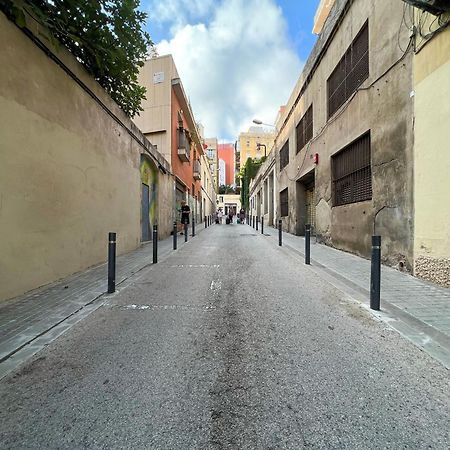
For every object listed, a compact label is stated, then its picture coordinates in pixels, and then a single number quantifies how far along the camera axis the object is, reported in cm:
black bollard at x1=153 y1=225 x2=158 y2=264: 852
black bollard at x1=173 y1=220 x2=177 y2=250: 1138
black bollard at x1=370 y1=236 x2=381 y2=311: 443
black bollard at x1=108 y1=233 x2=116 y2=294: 534
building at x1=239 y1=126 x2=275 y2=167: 8581
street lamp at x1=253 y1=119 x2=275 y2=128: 2568
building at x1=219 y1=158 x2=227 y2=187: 8706
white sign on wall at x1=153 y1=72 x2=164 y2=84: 1794
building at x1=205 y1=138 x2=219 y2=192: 6640
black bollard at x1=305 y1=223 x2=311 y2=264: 817
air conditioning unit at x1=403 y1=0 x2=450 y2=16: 517
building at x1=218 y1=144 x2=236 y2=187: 9088
